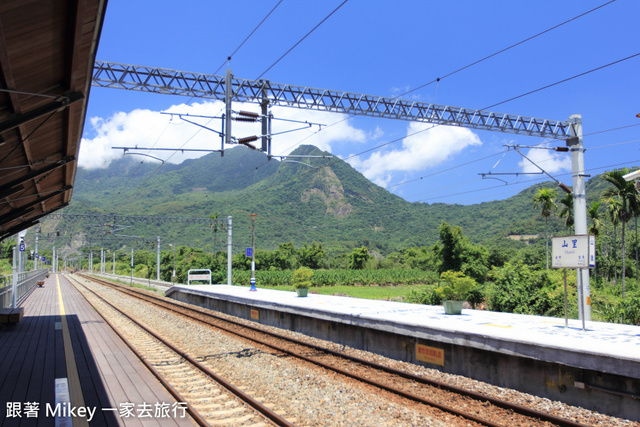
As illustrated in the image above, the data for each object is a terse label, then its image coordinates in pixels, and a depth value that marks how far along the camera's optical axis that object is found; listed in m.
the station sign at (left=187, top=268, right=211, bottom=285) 32.55
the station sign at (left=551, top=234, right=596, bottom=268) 9.95
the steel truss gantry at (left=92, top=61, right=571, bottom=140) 13.99
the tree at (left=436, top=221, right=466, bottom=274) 41.53
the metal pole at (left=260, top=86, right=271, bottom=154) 13.62
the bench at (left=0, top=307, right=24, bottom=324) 14.03
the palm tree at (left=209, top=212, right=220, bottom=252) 36.08
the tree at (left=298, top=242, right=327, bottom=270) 76.25
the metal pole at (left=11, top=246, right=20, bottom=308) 15.95
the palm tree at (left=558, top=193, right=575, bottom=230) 40.24
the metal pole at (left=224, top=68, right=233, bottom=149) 13.07
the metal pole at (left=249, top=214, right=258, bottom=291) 25.73
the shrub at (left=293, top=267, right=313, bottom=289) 20.75
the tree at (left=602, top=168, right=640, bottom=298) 29.22
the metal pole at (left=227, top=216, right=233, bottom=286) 30.38
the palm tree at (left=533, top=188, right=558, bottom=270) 44.69
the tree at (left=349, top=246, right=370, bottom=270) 72.38
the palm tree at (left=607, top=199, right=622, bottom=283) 34.47
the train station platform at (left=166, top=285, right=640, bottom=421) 6.99
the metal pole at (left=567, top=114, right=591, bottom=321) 12.11
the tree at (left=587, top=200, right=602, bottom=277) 37.73
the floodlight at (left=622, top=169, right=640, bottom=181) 9.96
